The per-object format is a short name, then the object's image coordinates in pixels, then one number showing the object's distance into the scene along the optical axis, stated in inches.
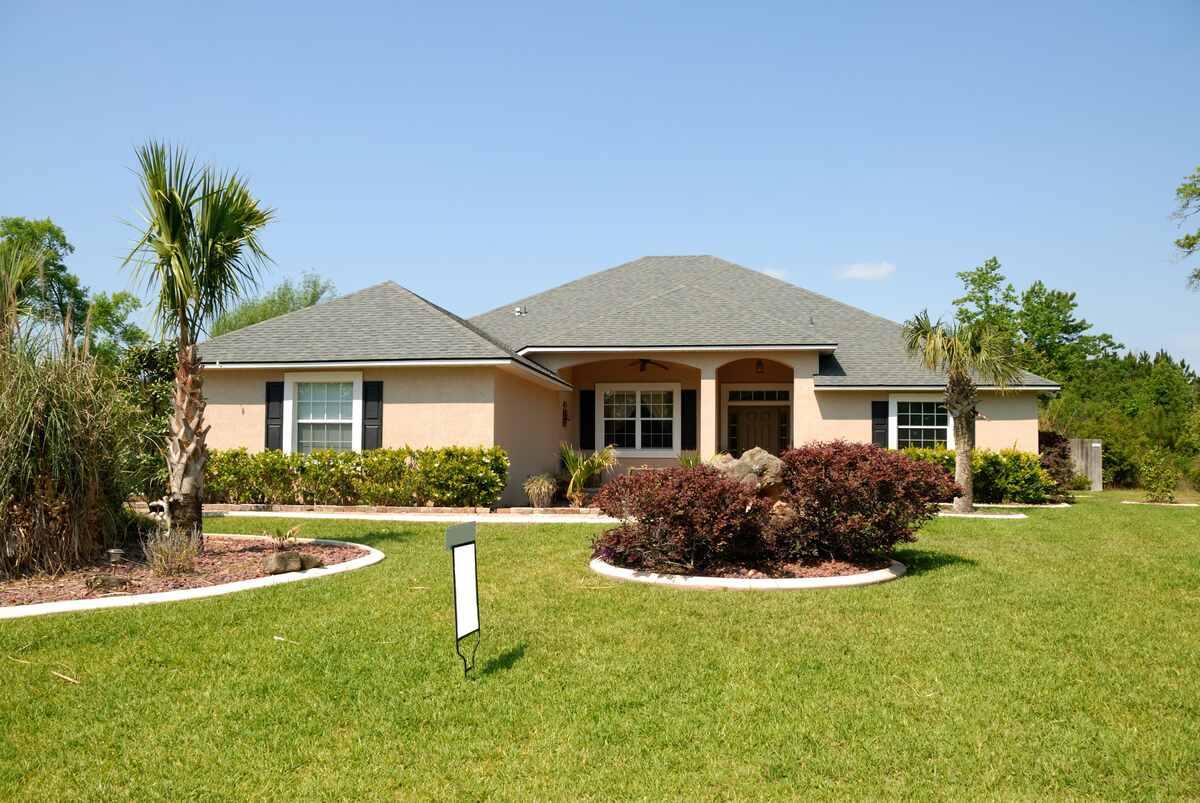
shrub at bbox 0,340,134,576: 299.4
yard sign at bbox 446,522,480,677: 198.2
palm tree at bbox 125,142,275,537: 358.6
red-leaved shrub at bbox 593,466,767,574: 338.6
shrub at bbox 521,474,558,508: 627.8
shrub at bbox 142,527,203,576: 321.4
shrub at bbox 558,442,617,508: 679.7
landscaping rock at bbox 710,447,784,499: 391.2
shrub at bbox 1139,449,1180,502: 782.5
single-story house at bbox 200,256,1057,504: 652.1
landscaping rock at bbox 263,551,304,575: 336.5
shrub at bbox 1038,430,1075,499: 789.9
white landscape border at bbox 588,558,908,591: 321.1
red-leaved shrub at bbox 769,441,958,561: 351.9
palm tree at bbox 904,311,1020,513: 611.8
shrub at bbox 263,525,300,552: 391.5
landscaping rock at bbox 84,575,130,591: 292.0
